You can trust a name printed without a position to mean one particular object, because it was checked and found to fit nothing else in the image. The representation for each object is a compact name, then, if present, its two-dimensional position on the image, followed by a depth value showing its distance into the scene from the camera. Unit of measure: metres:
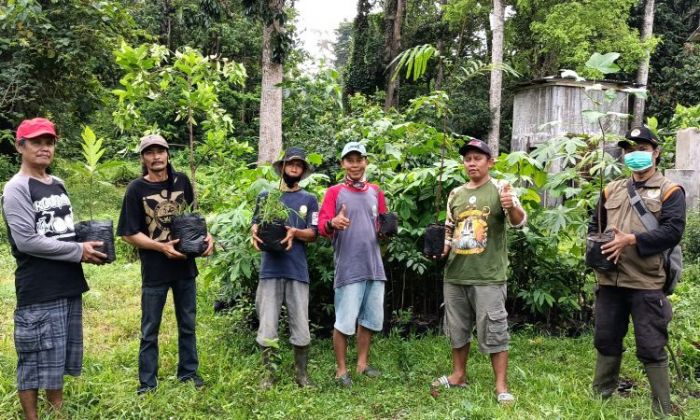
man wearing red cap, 2.92
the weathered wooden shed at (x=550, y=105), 15.57
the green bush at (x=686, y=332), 3.91
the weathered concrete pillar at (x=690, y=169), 7.82
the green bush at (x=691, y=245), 6.91
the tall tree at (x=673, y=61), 17.84
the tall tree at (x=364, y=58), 19.81
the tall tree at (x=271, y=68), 8.16
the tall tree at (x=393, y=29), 18.86
